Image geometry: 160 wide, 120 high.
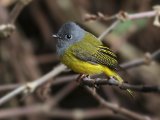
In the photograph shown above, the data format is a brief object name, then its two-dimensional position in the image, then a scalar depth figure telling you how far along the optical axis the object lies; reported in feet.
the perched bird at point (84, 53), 16.19
